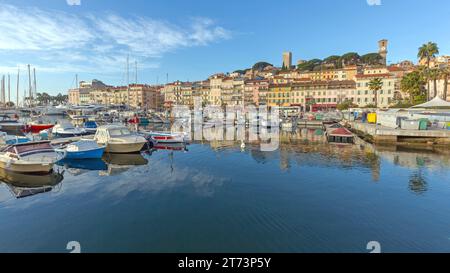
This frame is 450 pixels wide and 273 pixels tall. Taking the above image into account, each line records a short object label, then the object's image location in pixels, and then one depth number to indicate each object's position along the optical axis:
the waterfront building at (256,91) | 102.06
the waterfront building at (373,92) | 86.75
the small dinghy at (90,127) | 43.81
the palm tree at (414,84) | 64.81
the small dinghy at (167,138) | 35.59
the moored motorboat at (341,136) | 41.47
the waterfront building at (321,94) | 91.31
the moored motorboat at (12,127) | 52.04
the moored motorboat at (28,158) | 19.73
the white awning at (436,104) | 44.67
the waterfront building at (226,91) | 113.44
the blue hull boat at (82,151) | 25.17
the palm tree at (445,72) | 61.89
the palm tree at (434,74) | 61.06
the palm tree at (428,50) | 61.22
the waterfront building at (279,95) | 98.00
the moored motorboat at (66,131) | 39.41
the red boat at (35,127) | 49.09
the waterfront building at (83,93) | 153.00
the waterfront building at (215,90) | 117.00
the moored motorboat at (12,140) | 26.98
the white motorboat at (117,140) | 29.06
